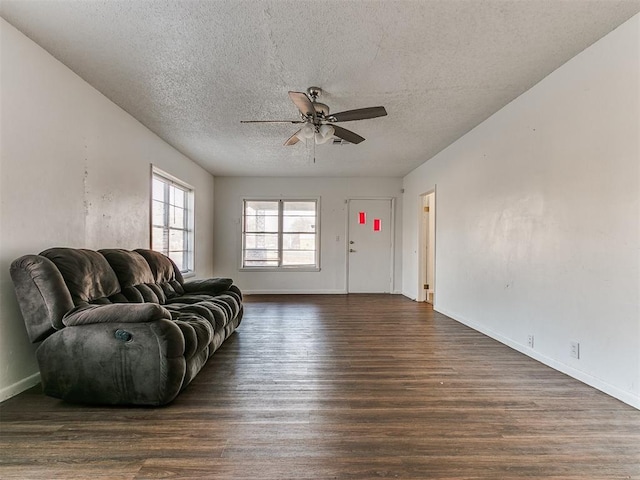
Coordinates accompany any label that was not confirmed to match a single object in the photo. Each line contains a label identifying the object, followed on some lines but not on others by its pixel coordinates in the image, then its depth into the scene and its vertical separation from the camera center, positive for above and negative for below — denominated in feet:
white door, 23.53 -0.34
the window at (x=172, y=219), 15.43 +0.94
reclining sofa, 6.89 -2.23
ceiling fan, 9.07 +3.62
